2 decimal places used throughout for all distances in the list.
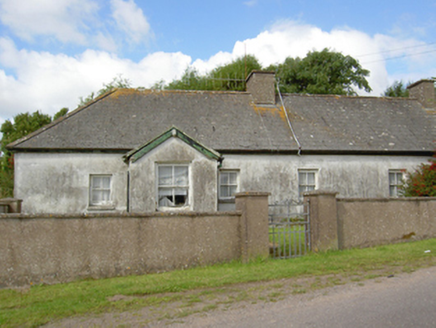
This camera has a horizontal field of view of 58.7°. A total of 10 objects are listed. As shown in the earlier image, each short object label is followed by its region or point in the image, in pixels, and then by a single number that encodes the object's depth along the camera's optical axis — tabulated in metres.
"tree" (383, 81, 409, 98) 42.56
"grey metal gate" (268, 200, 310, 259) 9.53
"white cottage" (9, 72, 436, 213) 13.09
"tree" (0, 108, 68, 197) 34.38
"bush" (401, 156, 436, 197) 14.90
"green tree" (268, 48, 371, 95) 36.56
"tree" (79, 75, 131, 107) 37.53
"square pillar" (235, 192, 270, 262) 9.07
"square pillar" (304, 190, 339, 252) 9.78
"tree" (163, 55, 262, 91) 40.56
